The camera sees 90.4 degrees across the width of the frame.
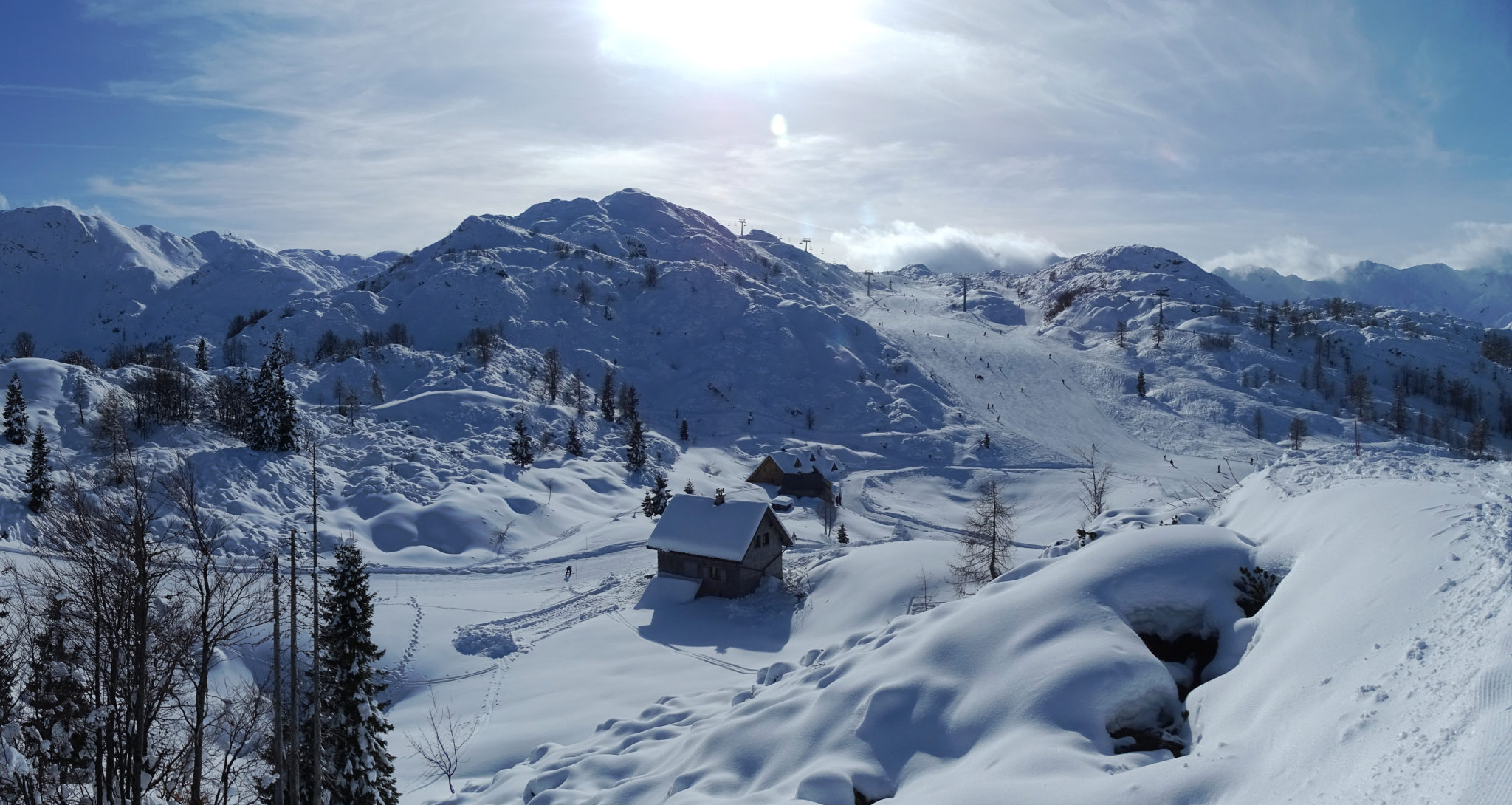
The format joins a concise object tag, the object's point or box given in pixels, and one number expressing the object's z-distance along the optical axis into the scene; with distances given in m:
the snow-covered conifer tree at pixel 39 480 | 42.88
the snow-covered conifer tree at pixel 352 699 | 19.14
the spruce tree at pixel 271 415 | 56.16
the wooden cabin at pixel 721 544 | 39.59
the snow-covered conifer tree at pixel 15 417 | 51.19
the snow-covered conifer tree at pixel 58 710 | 13.58
